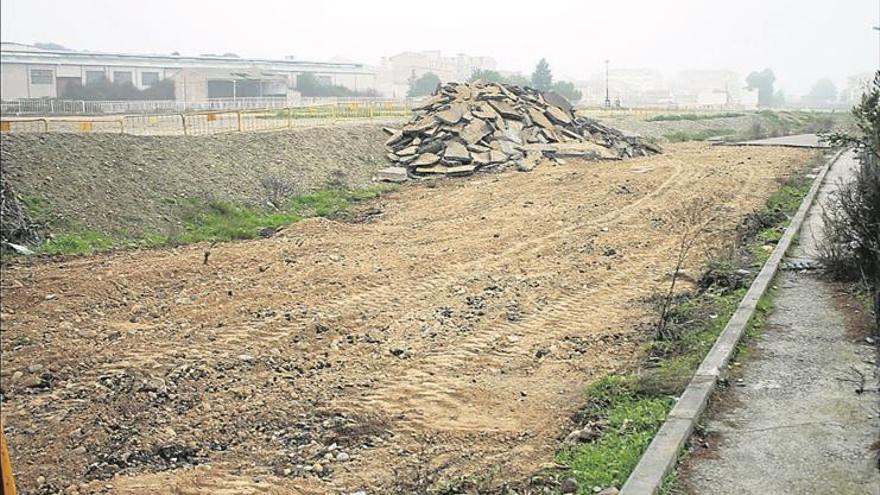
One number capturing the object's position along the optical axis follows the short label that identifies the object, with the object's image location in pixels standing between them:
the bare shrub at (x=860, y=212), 9.01
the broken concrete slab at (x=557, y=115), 31.66
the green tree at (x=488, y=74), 76.00
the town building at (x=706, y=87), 125.56
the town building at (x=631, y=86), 116.82
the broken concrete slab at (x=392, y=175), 24.05
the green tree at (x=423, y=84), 74.03
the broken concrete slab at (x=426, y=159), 25.14
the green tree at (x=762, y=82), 140.50
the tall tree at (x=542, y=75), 92.75
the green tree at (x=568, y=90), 92.19
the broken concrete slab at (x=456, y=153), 25.25
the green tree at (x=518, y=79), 91.18
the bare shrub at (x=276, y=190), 19.17
